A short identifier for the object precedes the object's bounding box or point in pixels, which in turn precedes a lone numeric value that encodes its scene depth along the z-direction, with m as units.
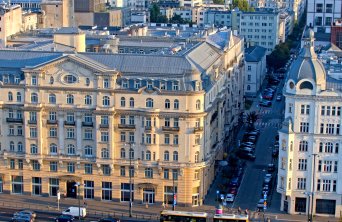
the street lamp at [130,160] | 110.43
